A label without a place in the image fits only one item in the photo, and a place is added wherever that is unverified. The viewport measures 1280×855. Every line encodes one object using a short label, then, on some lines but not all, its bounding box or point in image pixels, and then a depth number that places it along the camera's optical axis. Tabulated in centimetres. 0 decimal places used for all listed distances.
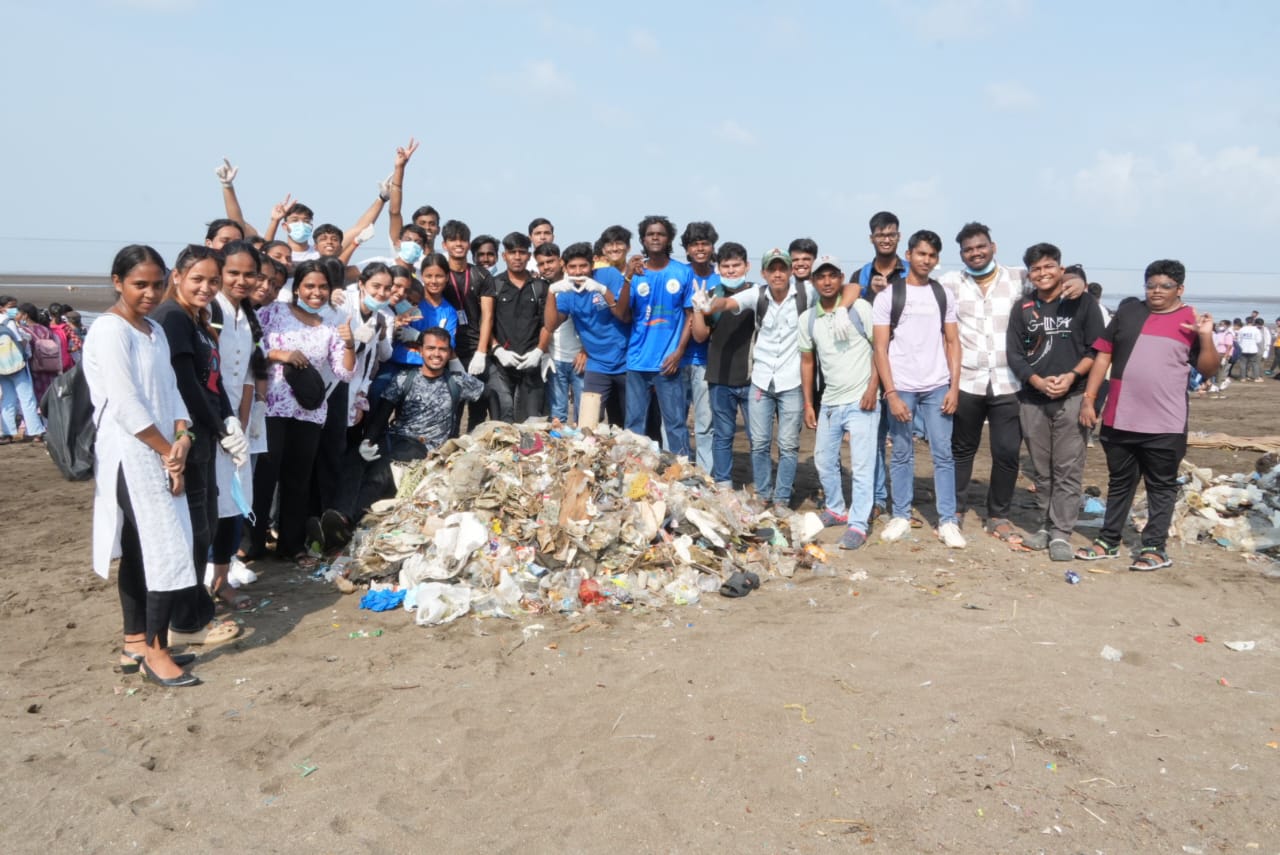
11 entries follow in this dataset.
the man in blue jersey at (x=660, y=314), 686
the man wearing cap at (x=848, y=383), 618
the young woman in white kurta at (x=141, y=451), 355
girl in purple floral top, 526
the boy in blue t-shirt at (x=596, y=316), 677
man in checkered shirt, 601
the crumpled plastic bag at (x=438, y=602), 485
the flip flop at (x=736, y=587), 523
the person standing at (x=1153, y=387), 546
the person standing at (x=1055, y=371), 577
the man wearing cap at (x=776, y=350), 648
